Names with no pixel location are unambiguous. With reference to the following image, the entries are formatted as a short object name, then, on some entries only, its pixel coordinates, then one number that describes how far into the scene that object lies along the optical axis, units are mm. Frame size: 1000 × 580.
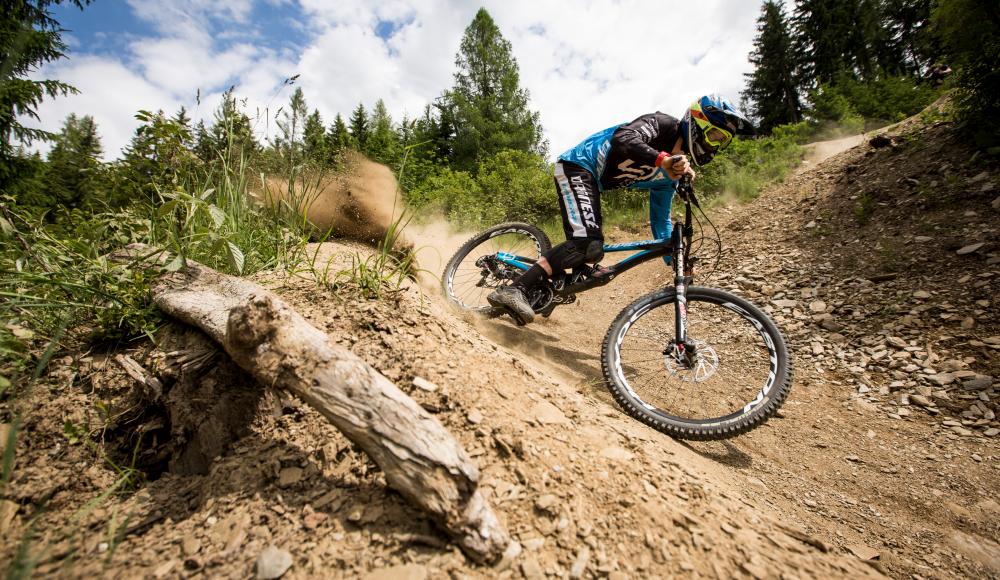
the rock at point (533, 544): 1262
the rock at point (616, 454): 1715
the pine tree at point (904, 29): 29766
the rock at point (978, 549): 1886
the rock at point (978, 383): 3172
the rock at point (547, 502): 1378
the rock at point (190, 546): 1188
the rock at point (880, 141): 6735
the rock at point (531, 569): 1185
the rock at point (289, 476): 1433
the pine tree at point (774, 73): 32719
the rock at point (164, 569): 1112
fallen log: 1202
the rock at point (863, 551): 1772
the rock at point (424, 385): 1768
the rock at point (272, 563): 1097
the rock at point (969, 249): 4129
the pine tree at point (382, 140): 22500
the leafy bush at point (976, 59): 5043
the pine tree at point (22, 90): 9172
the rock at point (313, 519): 1259
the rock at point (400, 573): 1119
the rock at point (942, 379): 3336
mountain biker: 3514
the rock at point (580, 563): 1216
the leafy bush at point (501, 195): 11414
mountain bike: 2695
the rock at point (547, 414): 1843
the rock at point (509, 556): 1193
